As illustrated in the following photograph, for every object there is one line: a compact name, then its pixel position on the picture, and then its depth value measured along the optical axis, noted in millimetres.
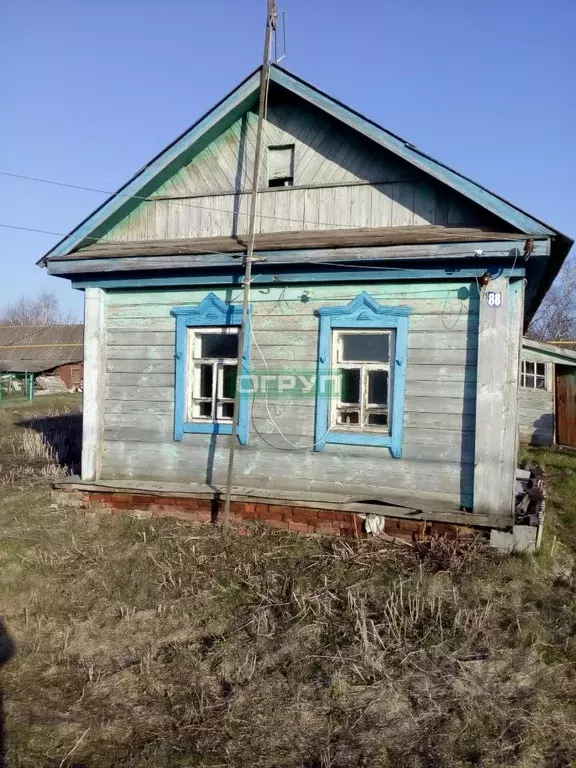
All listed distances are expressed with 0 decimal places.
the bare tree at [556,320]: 53094
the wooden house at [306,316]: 6176
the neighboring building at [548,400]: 15211
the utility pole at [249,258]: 6242
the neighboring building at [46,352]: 33844
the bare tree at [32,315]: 81000
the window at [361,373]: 6465
